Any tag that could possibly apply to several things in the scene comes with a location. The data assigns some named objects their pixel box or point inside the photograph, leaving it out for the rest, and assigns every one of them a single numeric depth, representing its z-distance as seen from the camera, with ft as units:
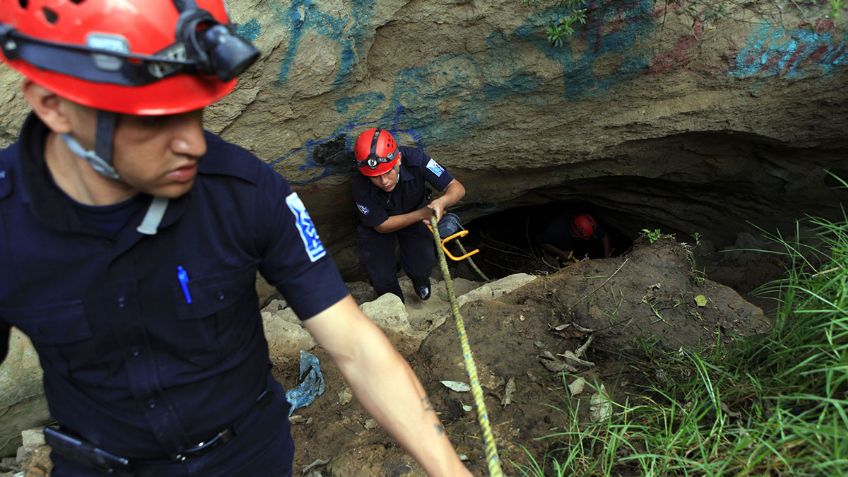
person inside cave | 21.11
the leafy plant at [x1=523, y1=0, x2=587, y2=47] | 11.68
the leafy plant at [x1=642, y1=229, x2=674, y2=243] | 12.39
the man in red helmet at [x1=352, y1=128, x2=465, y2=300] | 12.80
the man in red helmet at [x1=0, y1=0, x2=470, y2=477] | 3.62
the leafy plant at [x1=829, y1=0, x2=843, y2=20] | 10.91
